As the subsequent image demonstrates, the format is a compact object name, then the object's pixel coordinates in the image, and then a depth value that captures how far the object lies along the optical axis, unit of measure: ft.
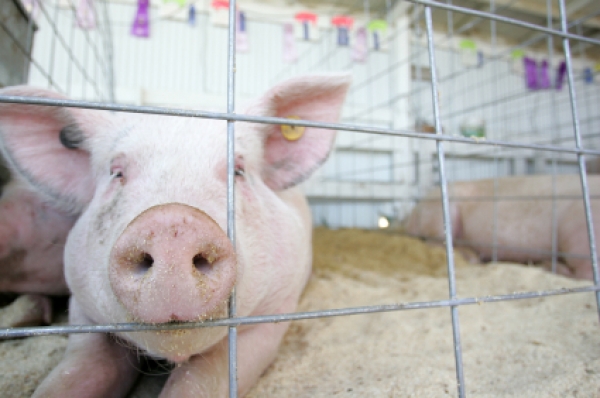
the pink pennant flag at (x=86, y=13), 7.85
